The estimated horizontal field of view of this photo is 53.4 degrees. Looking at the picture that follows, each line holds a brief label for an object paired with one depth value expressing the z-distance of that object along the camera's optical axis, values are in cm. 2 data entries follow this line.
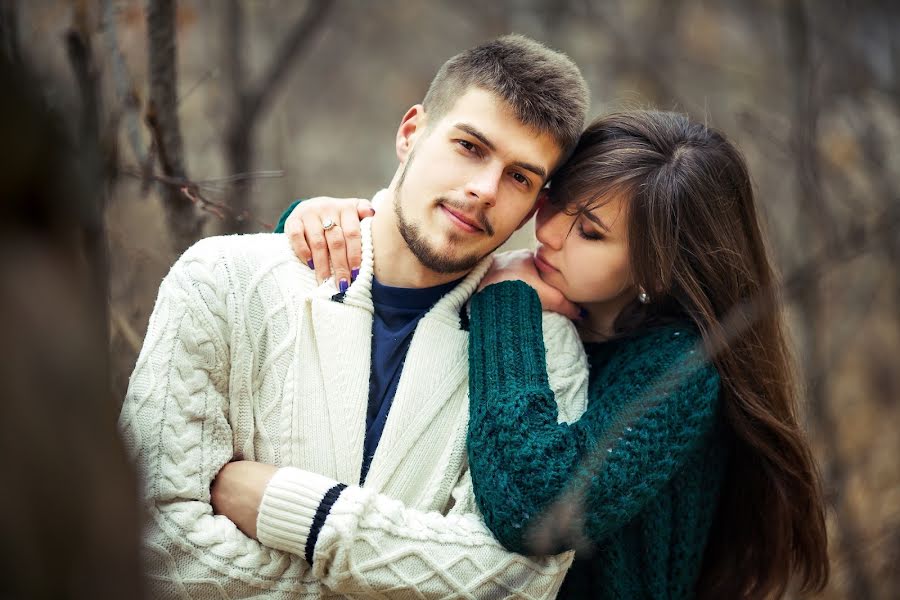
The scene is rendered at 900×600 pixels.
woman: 223
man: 207
